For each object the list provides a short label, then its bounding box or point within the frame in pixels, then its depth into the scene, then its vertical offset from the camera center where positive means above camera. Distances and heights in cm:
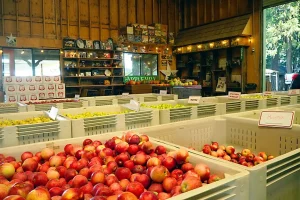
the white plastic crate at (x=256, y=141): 111 -36
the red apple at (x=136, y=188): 98 -37
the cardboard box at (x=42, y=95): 564 -11
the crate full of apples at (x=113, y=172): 95 -35
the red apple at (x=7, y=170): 119 -36
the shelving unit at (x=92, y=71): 830 +60
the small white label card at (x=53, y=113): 244 -22
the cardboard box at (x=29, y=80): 554 +21
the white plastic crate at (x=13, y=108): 349 -24
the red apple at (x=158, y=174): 109 -35
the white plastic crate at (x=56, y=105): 354 -22
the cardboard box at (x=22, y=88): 536 +4
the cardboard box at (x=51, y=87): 577 +6
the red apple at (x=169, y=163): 121 -34
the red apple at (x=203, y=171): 110 -35
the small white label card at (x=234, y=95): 379 -10
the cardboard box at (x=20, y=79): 539 +23
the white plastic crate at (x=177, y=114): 279 -28
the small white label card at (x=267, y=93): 444 -9
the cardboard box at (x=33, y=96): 545 -12
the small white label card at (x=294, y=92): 420 -8
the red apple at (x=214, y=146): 195 -43
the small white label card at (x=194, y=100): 344 -15
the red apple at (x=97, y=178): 109 -36
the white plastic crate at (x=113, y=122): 230 -31
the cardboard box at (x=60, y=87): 588 +6
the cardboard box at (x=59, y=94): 591 -10
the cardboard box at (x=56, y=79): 591 +24
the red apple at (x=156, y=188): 106 -40
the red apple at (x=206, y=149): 189 -44
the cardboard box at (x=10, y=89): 522 +2
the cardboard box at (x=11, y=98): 519 -15
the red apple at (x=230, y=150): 188 -44
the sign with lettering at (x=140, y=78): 968 +41
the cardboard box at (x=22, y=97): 538 -14
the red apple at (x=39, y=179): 111 -37
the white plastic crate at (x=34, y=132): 202 -34
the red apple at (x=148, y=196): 89 -36
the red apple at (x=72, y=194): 94 -37
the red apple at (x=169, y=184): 106 -38
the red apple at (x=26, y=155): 138 -34
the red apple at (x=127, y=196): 88 -35
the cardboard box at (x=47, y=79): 577 +24
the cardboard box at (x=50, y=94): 577 -9
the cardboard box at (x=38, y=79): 564 +23
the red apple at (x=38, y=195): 91 -36
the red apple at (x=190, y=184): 96 -35
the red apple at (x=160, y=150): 136 -31
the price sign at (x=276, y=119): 180 -22
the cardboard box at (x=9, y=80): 523 +20
